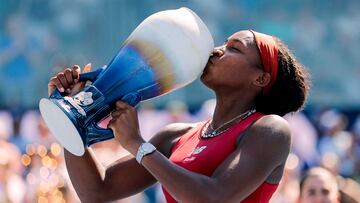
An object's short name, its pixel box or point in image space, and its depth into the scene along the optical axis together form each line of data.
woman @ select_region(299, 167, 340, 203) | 10.56
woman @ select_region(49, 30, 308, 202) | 6.07
